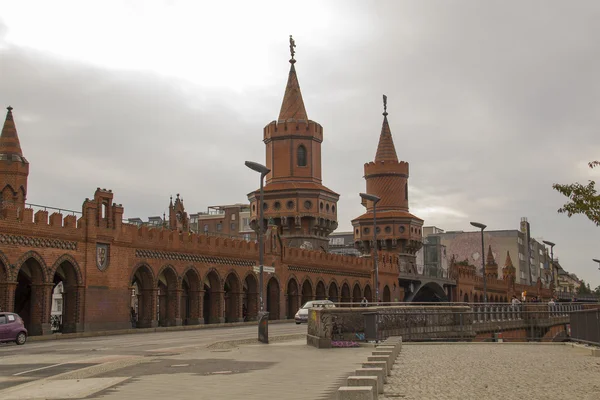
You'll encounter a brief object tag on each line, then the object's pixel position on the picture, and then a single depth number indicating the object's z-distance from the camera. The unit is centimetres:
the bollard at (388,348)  1649
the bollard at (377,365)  1226
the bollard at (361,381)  955
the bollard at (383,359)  1357
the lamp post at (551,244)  7522
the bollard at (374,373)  1081
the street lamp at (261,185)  2758
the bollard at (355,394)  868
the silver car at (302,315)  4500
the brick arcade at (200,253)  3500
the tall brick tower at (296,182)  6475
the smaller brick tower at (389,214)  8012
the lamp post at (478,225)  4968
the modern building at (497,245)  13000
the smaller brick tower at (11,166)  4138
